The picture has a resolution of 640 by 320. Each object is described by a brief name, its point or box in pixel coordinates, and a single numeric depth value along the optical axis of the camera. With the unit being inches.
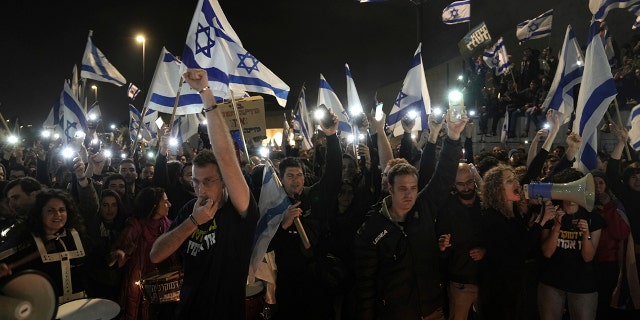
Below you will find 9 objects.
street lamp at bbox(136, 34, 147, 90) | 917.8
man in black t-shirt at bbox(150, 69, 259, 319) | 108.5
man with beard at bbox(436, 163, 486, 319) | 166.7
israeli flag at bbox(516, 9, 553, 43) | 563.5
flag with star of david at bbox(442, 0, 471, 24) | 624.7
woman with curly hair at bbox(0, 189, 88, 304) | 138.9
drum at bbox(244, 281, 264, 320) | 157.2
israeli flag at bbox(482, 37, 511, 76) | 568.3
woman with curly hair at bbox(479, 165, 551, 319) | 165.8
